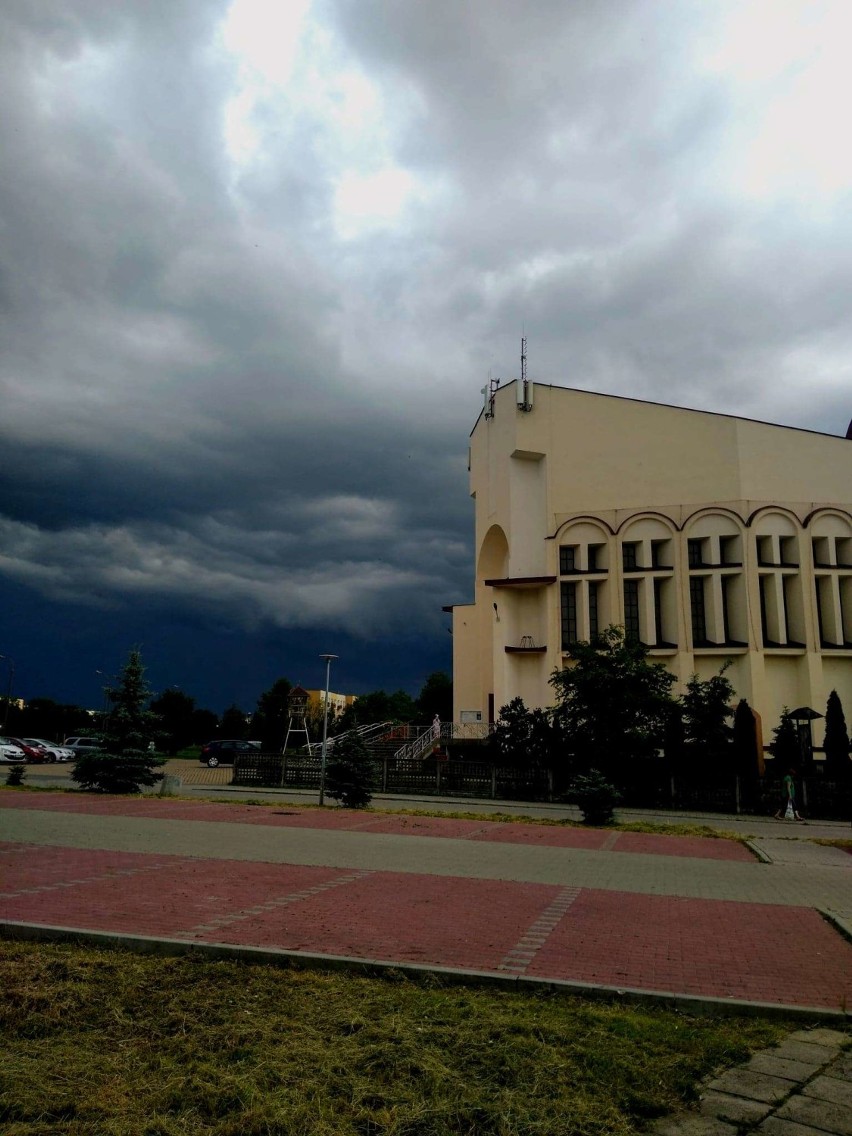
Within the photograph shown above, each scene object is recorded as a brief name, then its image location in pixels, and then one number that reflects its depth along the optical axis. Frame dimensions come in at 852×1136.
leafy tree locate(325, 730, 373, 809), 20.73
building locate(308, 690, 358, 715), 98.75
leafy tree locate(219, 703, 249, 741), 79.93
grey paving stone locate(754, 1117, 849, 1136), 3.56
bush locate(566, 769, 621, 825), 18.64
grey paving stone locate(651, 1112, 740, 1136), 3.57
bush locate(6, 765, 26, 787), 24.58
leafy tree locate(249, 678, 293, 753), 62.25
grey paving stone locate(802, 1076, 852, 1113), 3.95
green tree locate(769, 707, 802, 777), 32.31
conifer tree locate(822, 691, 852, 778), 33.12
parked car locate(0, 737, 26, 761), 41.94
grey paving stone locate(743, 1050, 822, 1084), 4.25
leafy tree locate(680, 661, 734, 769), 28.27
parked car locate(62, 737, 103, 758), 51.33
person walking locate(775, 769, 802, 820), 23.80
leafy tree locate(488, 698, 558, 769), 28.52
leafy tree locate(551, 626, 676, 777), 26.02
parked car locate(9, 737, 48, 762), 44.72
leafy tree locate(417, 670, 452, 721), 82.75
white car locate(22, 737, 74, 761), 47.16
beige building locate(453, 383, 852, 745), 39.53
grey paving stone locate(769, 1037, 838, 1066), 4.48
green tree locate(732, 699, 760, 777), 30.34
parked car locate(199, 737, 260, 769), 44.78
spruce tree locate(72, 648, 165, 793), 22.45
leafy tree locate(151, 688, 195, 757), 71.49
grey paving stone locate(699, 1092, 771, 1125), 3.71
